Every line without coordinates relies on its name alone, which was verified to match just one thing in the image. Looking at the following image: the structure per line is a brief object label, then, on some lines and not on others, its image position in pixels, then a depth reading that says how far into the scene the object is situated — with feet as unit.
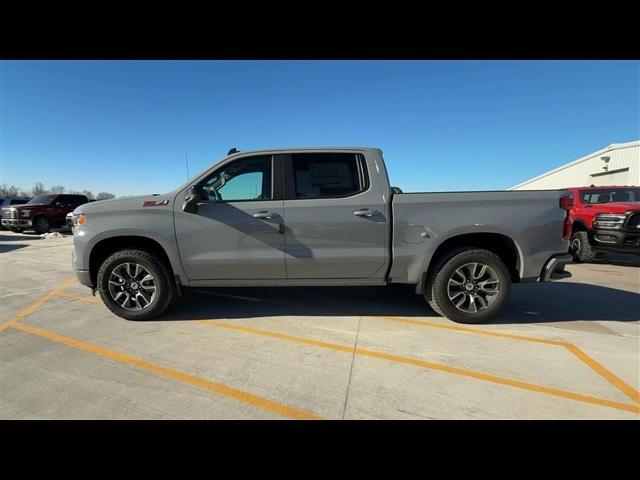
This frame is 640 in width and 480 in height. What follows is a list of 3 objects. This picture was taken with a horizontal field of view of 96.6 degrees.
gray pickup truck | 10.84
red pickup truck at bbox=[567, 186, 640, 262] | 22.07
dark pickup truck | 44.57
